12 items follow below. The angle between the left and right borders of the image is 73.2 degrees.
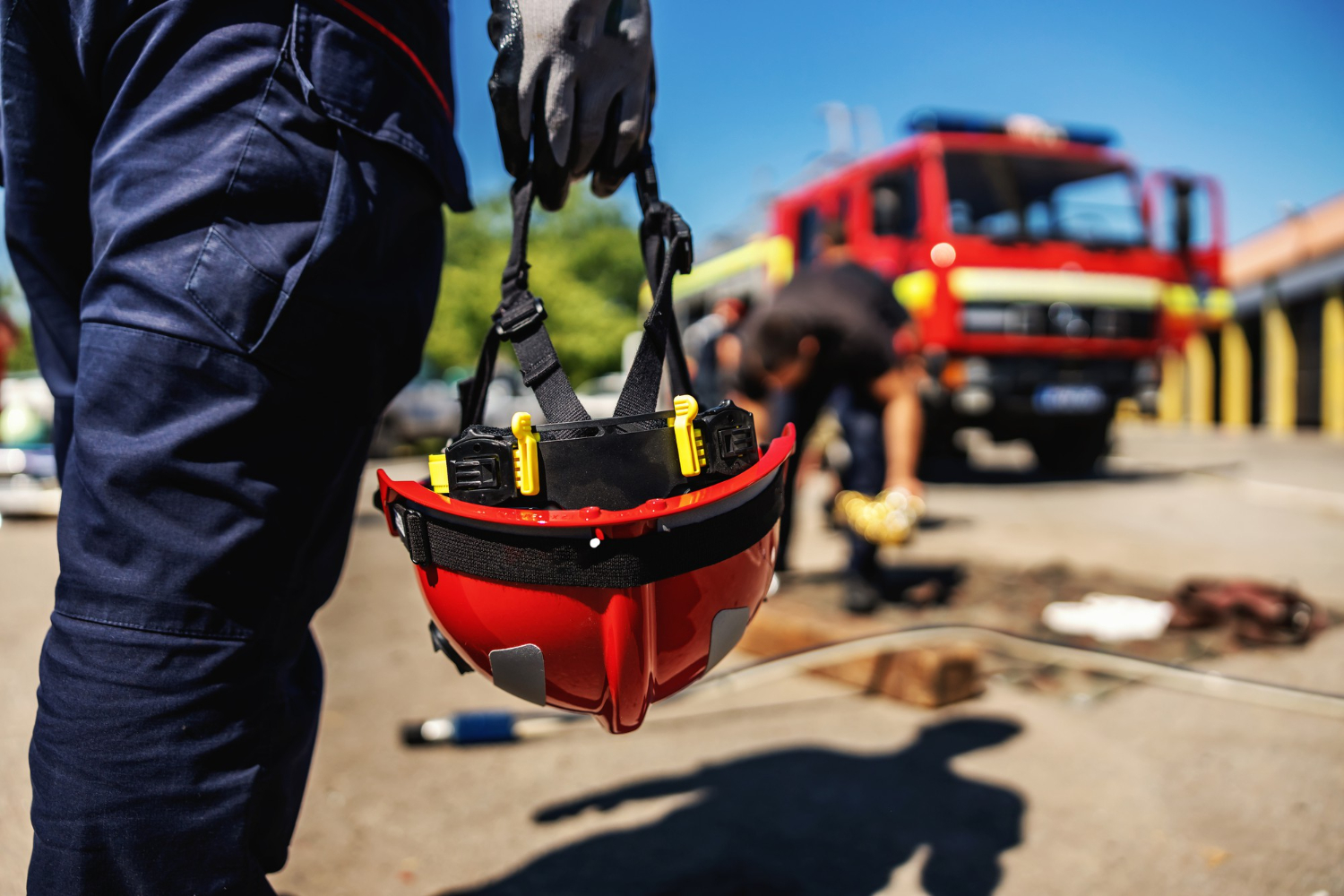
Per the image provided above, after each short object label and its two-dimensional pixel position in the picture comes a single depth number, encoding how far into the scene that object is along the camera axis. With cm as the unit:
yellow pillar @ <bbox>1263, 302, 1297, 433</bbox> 1596
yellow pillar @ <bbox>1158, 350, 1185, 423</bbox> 1942
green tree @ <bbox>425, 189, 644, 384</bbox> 3103
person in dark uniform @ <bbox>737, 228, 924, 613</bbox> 338
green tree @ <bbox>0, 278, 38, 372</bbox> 3083
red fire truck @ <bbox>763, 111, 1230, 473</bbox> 690
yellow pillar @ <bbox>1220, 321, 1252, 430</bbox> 1748
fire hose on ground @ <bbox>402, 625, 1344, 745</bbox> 214
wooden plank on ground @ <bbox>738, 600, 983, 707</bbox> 232
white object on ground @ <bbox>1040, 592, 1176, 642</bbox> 297
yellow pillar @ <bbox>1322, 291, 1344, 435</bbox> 1425
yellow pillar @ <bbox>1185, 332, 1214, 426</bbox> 1861
